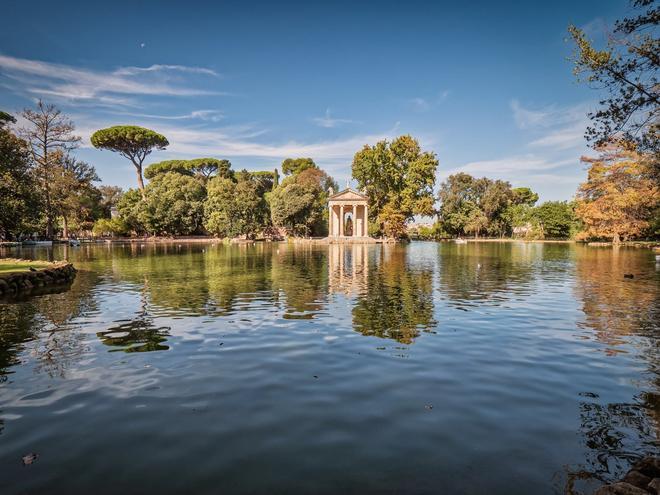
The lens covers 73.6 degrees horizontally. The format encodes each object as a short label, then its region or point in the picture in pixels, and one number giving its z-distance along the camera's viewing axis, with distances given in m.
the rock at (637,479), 4.70
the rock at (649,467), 4.91
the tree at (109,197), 105.39
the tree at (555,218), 97.69
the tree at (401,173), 85.56
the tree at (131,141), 100.06
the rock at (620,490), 4.32
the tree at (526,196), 124.87
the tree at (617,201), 62.97
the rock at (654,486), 4.36
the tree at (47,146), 59.25
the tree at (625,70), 12.48
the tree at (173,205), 91.75
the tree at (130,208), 93.70
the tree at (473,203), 105.75
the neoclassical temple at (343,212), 87.54
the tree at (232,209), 86.50
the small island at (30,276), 20.46
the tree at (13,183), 37.09
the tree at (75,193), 67.19
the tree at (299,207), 88.89
